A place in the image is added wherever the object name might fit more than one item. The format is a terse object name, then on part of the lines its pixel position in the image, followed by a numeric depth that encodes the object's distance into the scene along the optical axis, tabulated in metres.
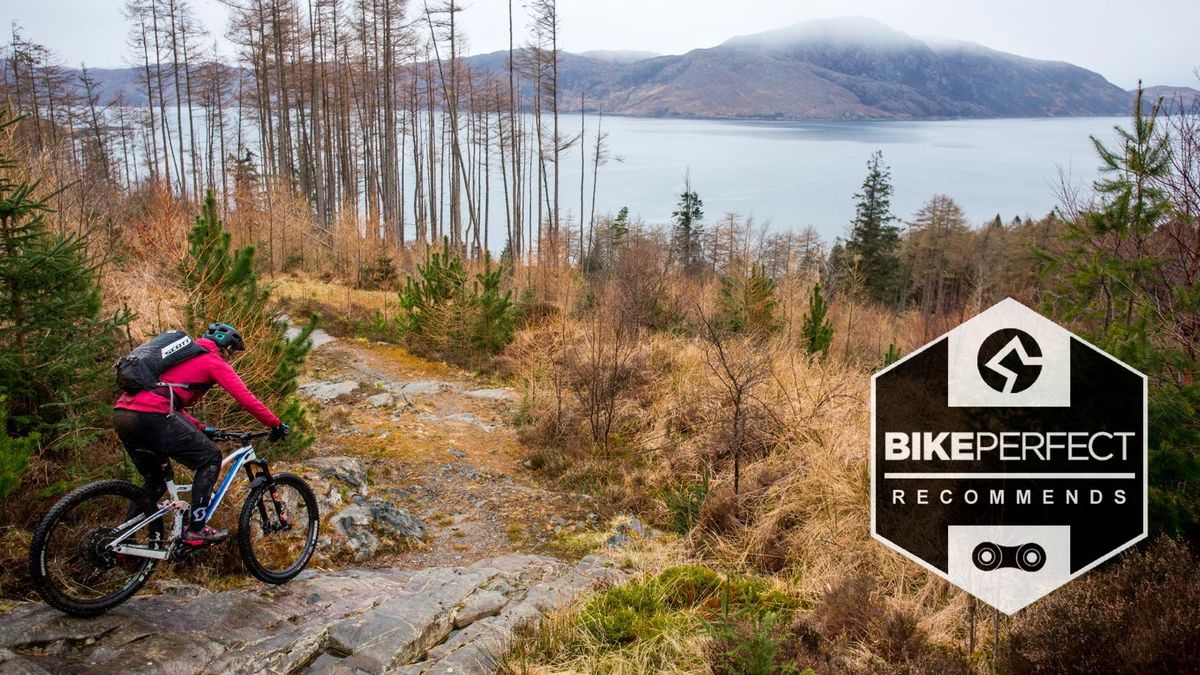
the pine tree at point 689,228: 43.44
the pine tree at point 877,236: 44.91
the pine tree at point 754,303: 13.95
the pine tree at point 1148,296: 3.71
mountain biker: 3.78
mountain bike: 3.50
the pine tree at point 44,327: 4.17
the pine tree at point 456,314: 12.48
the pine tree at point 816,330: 12.63
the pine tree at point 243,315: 6.02
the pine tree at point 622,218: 42.97
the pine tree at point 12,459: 3.55
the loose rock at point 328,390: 9.95
